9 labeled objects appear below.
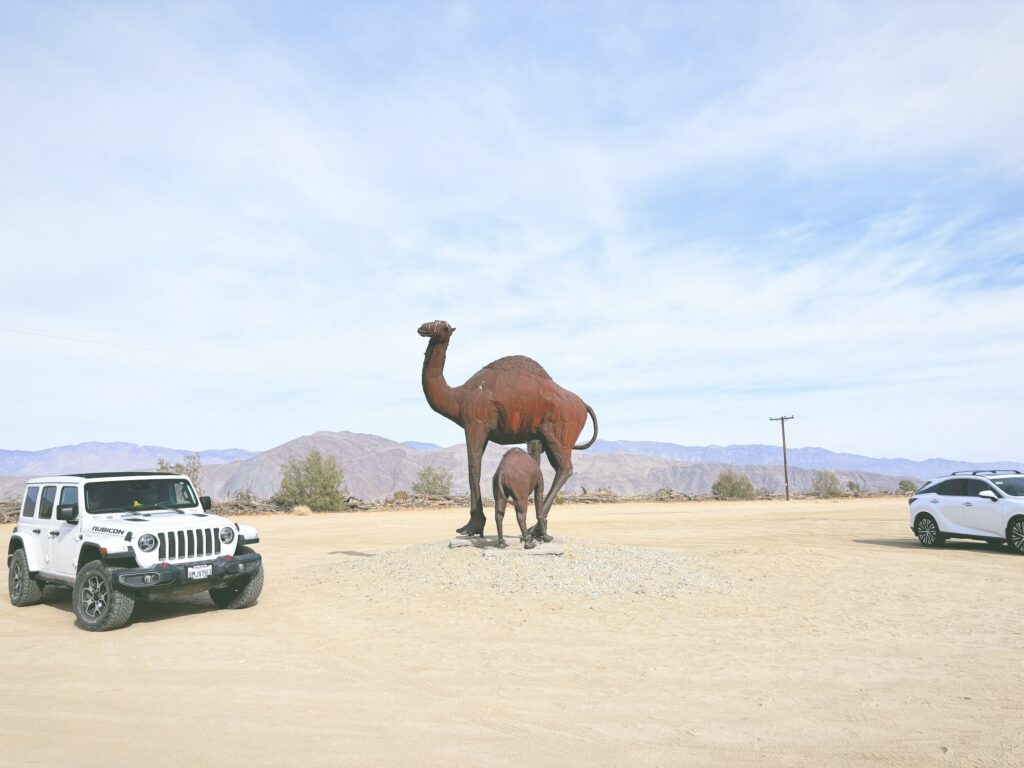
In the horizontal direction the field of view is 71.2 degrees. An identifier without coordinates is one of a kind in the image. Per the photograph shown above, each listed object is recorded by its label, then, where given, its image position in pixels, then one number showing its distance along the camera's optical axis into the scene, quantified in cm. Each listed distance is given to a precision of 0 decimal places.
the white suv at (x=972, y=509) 1670
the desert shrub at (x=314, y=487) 3971
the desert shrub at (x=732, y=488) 5684
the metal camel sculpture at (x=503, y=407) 1412
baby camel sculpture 1357
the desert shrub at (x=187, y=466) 4459
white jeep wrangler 969
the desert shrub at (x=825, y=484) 6079
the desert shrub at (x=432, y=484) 5506
